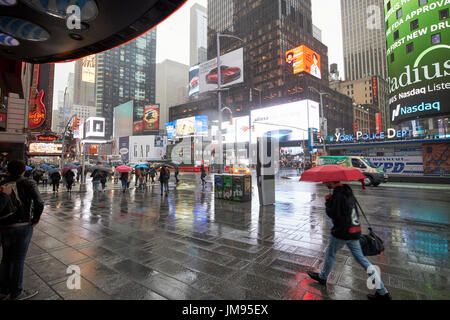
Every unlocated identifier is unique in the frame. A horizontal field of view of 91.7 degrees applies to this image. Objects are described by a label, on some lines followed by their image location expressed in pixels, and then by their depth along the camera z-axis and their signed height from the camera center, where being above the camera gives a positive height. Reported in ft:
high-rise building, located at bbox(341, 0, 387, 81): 373.61 +253.78
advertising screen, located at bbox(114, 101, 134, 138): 307.99 +73.40
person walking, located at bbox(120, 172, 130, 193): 48.91 -1.64
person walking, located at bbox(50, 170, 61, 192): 46.83 -1.08
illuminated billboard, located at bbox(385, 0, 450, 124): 96.43 +51.49
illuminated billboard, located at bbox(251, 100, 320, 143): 168.96 +42.59
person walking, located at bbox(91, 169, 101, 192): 44.75 -1.54
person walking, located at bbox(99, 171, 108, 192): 47.00 -1.01
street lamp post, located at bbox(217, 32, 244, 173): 55.21 +12.07
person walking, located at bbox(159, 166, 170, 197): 42.50 -1.21
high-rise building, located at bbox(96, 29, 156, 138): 480.64 +225.24
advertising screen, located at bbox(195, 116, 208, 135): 241.55 +50.27
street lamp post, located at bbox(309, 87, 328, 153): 94.32 +19.45
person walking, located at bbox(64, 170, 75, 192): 49.88 -1.22
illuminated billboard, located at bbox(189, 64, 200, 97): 164.96 +69.72
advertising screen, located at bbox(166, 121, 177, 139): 272.92 +52.51
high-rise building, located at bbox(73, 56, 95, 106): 555.69 +213.96
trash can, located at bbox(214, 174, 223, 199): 38.65 -2.98
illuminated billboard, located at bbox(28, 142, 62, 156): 95.38 +10.41
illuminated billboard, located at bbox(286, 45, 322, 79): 191.93 +99.01
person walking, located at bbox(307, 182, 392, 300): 10.05 -2.74
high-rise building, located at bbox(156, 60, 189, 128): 630.33 +215.56
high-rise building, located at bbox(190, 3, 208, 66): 637.71 +344.30
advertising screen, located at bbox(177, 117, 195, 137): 244.22 +49.90
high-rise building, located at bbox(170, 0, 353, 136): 247.50 +141.01
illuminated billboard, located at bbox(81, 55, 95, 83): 325.01 +154.70
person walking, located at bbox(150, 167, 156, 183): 68.37 -0.35
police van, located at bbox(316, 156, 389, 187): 57.82 +0.68
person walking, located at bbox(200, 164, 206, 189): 59.18 -0.77
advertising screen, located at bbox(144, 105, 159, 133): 265.54 +65.69
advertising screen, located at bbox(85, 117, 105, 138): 256.73 +53.55
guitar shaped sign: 75.56 +21.17
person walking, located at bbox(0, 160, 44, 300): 9.64 -2.34
